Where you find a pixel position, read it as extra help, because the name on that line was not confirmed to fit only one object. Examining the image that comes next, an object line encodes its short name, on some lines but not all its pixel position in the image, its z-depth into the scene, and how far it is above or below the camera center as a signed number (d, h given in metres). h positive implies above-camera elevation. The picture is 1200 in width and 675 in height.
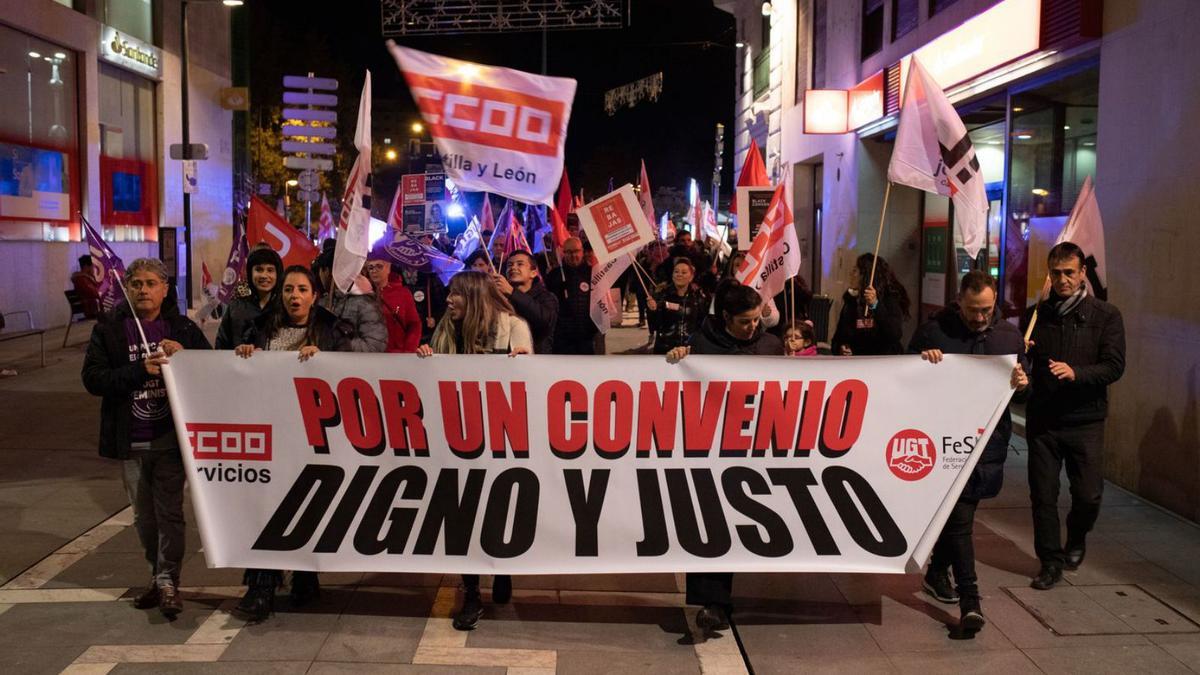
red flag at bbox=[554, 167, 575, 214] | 15.59 +0.82
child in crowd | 7.50 -0.58
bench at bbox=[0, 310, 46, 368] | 14.80 -1.22
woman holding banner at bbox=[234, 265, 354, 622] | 5.66 -0.41
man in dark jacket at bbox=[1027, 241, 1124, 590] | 5.96 -0.78
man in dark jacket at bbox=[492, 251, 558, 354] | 8.08 -0.35
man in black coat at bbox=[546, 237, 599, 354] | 10.58 -0.57
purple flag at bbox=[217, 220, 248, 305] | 10.77 -0.12
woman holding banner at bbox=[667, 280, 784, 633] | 5.30 -0.44
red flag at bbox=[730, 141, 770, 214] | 10.92 +0.84
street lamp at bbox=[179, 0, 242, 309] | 22.48 +3.45
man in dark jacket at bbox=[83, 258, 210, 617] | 5.42 -0.85
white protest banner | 5.28 -1.01
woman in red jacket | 8.53 -0.48
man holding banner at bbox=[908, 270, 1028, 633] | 5.33 -0.85
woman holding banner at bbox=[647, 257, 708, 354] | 9.76 -0.44
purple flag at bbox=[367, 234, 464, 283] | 11.43 -0.05
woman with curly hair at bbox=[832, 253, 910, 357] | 8.80 -0.45
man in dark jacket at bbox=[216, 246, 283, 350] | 6.38 -0.28
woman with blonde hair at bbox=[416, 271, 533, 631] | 5.78 -0.39
